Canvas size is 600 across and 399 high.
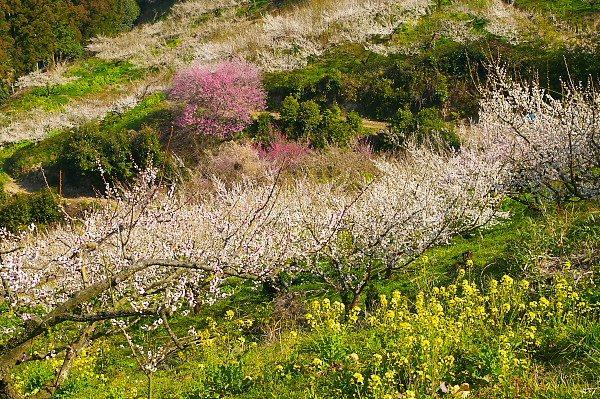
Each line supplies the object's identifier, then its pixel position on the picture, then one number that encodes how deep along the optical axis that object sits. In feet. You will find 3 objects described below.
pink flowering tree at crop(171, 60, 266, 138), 77.10
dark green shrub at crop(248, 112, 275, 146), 75.61
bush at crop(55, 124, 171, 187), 70.90
